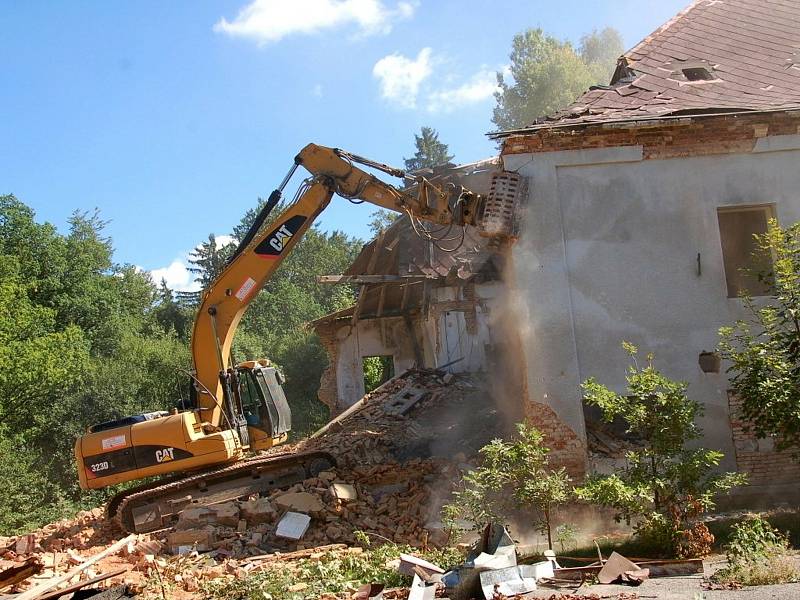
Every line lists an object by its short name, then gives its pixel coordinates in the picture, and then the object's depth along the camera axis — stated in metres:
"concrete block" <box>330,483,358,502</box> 10.41
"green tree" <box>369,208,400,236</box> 61.32
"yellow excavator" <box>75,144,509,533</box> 10.62
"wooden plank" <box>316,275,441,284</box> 16.92
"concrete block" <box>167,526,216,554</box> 9.72
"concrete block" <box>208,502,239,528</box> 10.15
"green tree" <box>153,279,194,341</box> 42.06
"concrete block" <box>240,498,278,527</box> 10.16
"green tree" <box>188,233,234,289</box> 55.66
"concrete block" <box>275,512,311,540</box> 9.75
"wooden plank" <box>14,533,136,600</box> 6.85
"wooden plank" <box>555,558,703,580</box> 6.88
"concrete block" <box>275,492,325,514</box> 10.19
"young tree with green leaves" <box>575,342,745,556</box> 7.41
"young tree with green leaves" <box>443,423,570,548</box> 8.02
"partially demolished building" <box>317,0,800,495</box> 10.36
